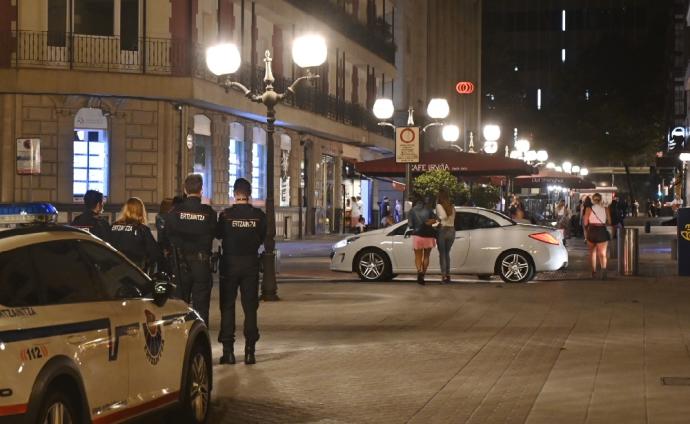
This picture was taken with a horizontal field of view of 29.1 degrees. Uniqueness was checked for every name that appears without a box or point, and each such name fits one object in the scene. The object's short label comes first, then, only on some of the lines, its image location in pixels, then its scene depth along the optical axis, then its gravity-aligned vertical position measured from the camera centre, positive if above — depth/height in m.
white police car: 6.61 -0.67
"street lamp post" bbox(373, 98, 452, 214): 35.81 +3.09
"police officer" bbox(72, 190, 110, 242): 14.65 +0.01
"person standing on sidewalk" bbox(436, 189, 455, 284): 24.20 -0.13
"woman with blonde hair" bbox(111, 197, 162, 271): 14.32 -0.21
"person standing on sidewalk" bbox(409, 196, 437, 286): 23.95 -0.20
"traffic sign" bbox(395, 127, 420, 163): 30.06 +1.74
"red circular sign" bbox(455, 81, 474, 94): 63.11 +6.41
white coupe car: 24.95 -0.54
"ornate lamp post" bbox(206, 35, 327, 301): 20.31 +2.37
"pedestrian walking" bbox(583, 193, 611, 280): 26.14 -0.20
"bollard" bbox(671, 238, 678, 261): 32.56 -0.67
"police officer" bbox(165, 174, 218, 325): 12.65 -0.17
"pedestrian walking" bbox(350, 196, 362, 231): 49.75 +0.29
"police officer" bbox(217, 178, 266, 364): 12.82 -0.45
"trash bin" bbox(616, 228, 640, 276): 27.03 -0.60
